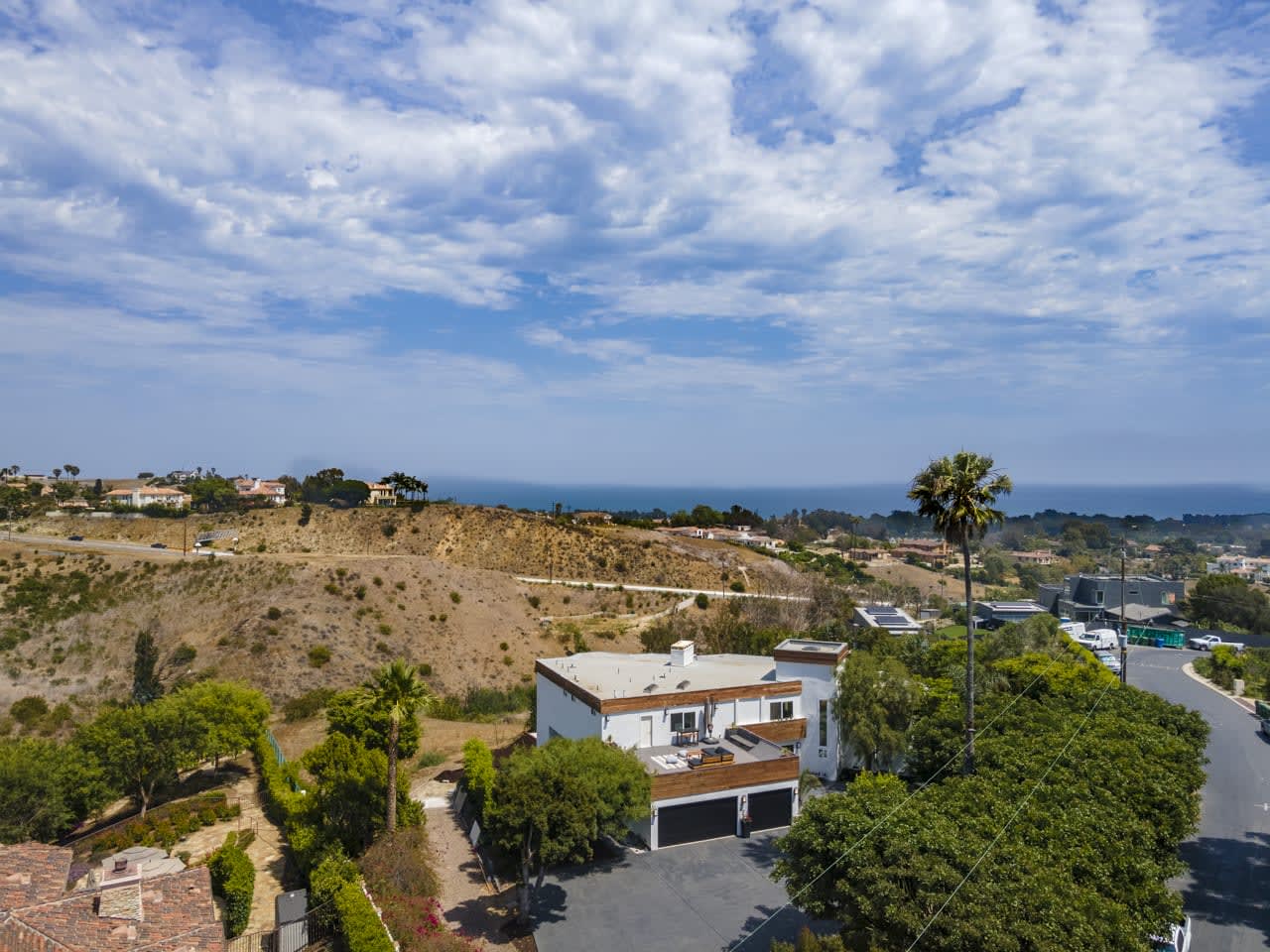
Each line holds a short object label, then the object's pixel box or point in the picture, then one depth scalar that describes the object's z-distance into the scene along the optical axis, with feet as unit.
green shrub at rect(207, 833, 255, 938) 77.10
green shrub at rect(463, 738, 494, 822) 100.73
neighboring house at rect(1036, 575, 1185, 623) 278.26
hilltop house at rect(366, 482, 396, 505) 378.67
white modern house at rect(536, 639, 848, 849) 93.97
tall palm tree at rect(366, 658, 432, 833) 87.66
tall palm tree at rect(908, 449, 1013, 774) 87.04
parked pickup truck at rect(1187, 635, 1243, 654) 231.09
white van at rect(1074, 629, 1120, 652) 217.77
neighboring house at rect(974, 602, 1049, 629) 263.90
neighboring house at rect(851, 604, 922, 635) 201.87
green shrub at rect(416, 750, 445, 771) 131.85
